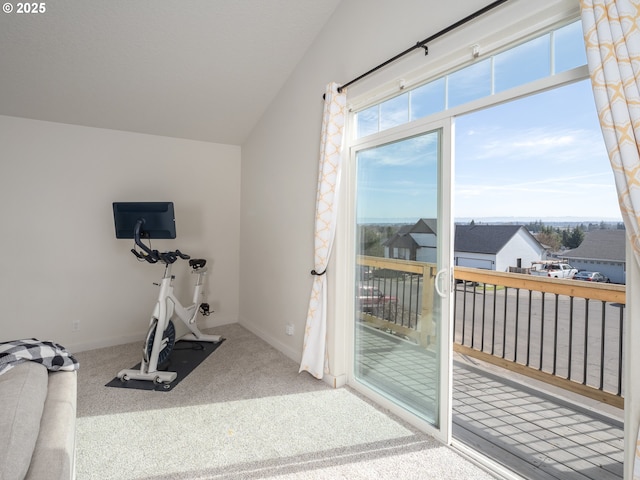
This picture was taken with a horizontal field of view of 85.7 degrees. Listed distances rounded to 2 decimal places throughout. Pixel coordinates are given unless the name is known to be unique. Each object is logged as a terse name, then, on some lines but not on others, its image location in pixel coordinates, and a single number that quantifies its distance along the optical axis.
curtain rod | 1.68
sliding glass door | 2.13
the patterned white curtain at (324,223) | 2.73
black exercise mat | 2.79
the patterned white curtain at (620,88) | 1.25
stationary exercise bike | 2.86
